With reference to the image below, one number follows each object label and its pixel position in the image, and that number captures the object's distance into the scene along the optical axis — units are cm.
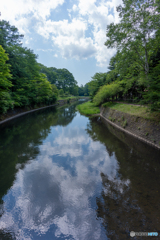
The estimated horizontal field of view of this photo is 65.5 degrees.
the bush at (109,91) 2495
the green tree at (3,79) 1684
